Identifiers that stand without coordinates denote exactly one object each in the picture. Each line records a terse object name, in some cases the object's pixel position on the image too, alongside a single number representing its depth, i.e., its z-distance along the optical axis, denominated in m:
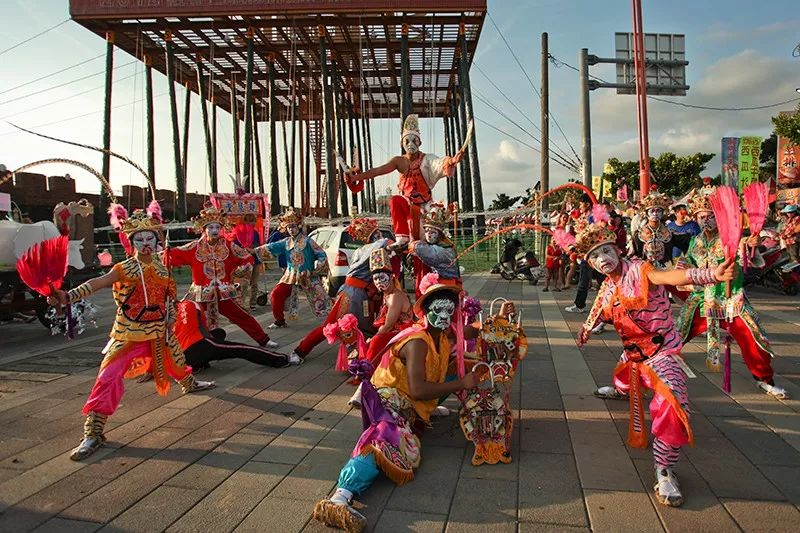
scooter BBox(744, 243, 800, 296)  10.16
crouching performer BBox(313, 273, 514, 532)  2.90
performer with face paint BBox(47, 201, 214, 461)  3.76
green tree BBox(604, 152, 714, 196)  30.70
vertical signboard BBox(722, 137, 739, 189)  22.06
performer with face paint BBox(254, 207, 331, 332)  7.88
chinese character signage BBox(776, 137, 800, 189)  21.62
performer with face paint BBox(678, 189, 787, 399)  4.43
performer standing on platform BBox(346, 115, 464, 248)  5.13
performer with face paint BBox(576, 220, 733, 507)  2.89
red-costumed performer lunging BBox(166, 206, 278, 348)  5.99
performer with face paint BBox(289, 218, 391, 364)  5.45
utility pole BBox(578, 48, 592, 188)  14.27
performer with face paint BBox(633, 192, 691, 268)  4.59
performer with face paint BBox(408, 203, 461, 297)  4.52
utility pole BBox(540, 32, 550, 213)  16.45
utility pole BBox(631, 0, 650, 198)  10.99
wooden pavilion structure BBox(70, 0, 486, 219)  18.66
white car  10.57
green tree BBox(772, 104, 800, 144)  19.23
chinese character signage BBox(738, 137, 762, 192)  21.50
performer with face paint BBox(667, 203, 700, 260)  8.64
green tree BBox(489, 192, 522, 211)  29.98
